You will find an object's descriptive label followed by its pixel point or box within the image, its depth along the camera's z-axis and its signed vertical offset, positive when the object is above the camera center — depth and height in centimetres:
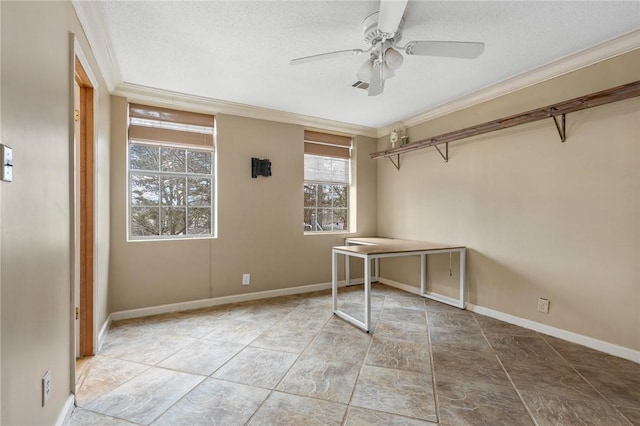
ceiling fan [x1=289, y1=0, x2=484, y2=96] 184 +108
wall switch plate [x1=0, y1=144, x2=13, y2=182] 102 +17
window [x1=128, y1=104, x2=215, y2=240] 338 +44
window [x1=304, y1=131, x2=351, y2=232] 450 +47
